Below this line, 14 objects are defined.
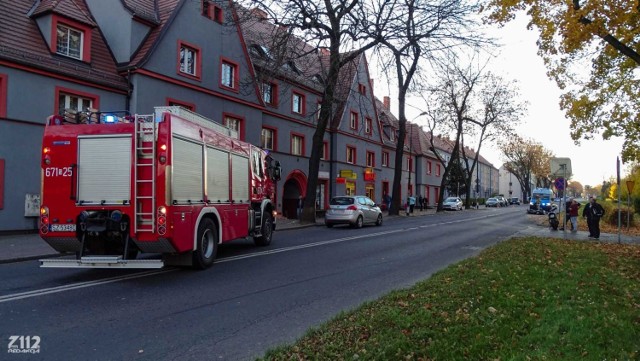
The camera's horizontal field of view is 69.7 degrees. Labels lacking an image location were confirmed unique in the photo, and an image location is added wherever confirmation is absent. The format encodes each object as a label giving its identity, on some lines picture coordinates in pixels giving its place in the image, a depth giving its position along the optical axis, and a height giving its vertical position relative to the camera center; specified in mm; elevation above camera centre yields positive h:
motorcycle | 21188 -1178
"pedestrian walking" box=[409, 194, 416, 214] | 37903 -936
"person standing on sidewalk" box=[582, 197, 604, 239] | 17734 -831
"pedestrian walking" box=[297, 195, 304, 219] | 30272 -772
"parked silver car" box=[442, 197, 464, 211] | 52031 -1236
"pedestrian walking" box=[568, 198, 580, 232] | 20484 -847
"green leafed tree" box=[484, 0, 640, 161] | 10672 +4033
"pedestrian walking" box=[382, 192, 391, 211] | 38984 -646
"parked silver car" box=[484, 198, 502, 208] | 72188 -1332
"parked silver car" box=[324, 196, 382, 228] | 22297 -971
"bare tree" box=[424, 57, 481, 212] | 44250 +7932
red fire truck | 8062 +43
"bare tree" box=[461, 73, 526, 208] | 45875 +8013
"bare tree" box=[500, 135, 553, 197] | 79000 +6157
